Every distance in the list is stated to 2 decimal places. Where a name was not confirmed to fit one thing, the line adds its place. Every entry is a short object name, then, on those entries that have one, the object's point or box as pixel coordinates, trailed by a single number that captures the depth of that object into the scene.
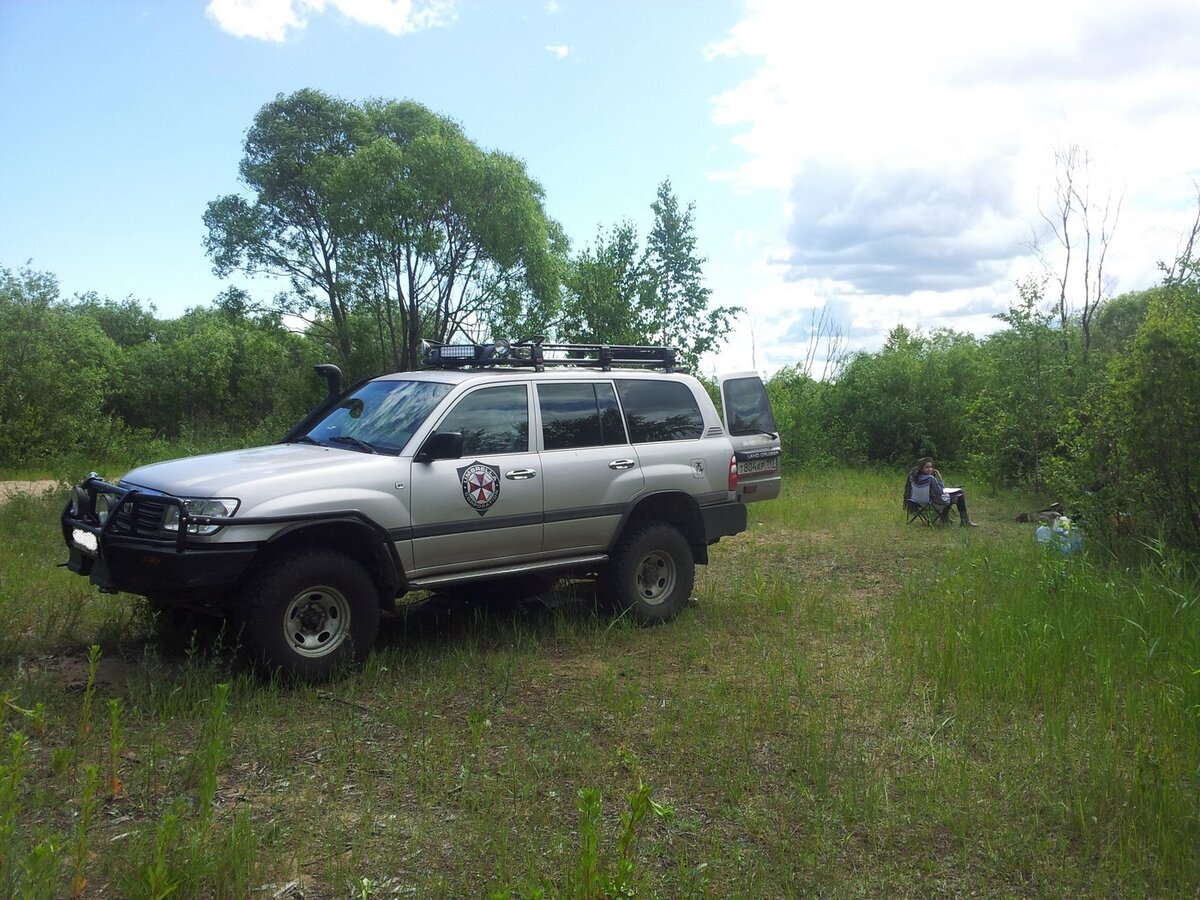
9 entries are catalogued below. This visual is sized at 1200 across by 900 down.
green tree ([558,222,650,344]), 21.89
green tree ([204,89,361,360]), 34.09
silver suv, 5.12
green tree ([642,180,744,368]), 22.67
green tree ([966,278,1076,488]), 16.33
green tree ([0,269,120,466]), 20.56
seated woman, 13.23
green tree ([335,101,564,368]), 28.08
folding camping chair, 13.32
